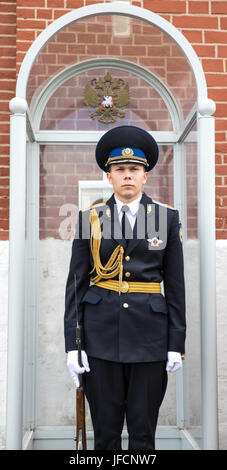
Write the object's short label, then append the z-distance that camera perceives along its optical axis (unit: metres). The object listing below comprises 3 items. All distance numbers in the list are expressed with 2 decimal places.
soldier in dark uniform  2.15
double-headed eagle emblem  3.07
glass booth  2.79
